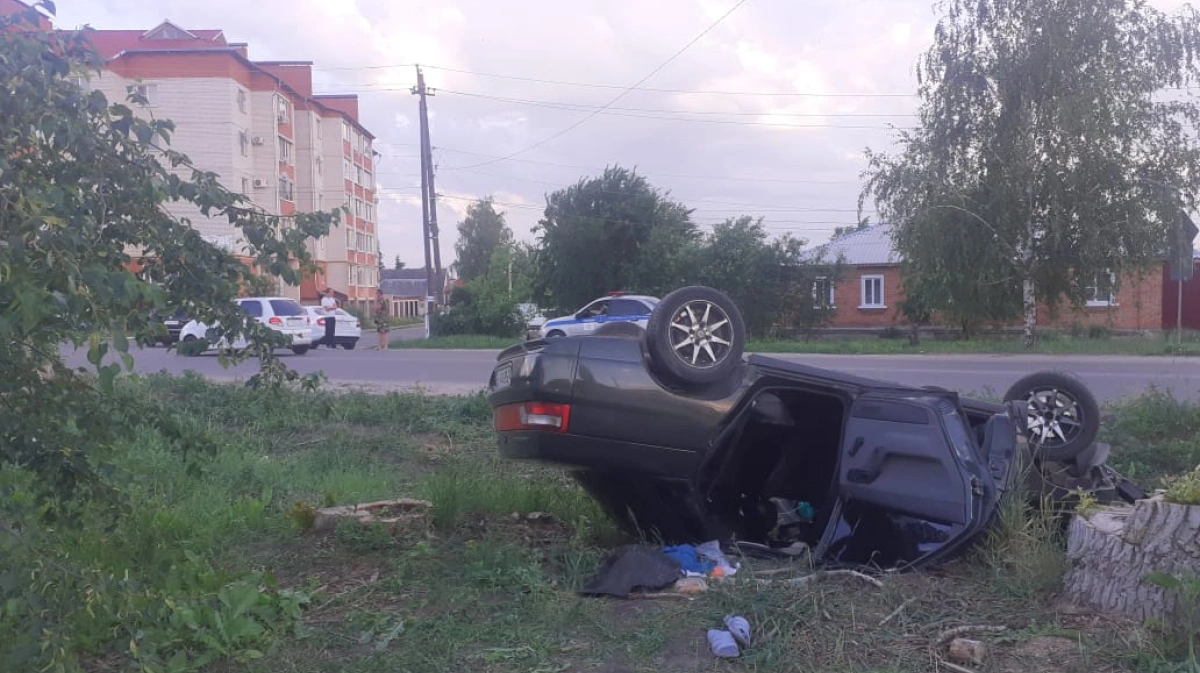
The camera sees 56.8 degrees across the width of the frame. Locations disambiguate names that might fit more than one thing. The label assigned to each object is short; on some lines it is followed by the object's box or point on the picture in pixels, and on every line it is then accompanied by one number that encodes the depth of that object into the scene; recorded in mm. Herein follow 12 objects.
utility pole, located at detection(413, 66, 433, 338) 37031
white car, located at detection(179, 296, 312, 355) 27453
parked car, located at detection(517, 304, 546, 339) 39972
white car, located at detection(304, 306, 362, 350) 30000
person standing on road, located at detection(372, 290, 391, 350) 31984
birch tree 28859
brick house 38469
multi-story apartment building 47781
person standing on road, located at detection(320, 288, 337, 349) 30234
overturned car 5777
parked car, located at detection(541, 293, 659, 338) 27484
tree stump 4695
